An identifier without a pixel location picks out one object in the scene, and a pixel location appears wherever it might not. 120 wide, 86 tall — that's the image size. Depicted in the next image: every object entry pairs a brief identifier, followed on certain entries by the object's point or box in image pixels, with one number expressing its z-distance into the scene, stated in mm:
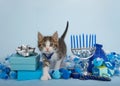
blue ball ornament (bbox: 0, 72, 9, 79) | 849
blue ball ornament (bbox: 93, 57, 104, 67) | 844
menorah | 879
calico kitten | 822
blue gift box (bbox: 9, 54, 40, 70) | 810
